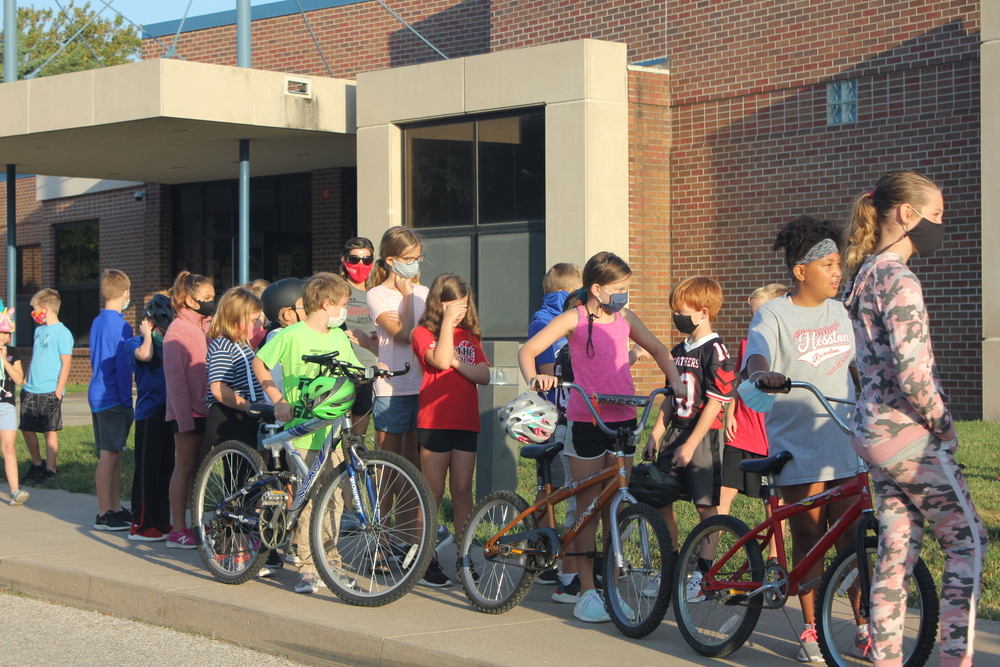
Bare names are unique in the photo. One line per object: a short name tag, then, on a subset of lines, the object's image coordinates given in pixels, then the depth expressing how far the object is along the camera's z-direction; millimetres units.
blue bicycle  10779
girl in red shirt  11282
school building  26462
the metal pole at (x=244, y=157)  33250
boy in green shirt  11915
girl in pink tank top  10268
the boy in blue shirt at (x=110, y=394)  15546
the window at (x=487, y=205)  30143
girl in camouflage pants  6907
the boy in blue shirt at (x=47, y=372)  19286
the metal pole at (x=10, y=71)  37564
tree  79616
